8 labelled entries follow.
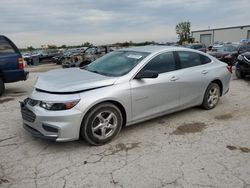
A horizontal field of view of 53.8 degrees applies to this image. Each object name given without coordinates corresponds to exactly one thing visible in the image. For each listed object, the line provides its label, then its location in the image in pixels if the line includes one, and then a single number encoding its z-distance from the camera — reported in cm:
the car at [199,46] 2260
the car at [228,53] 1257
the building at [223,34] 5300
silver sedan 355
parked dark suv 728
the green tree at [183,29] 6825
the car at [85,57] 1300
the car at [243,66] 892
